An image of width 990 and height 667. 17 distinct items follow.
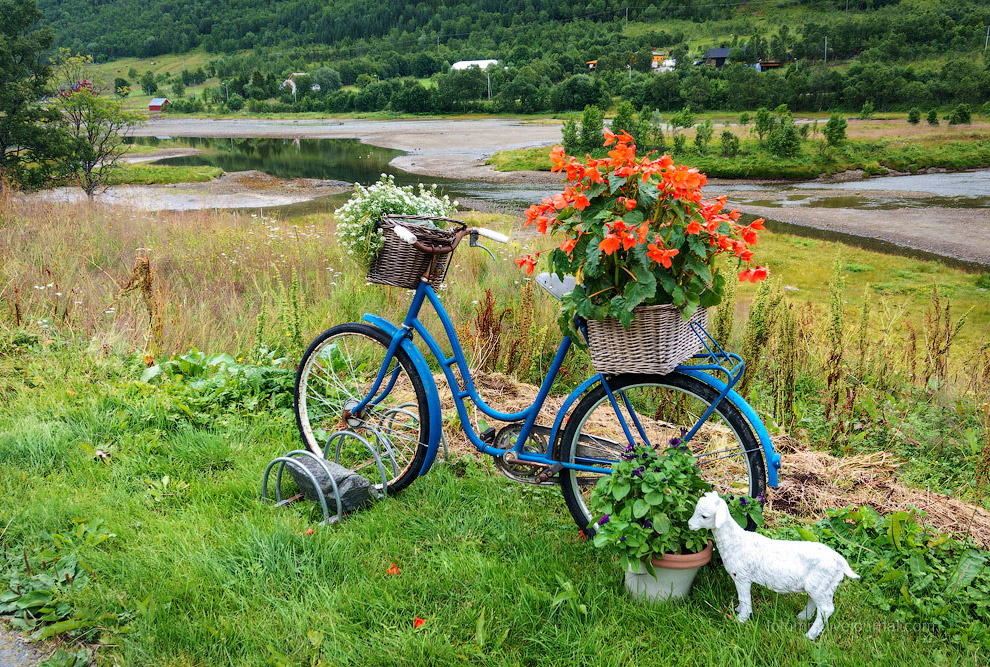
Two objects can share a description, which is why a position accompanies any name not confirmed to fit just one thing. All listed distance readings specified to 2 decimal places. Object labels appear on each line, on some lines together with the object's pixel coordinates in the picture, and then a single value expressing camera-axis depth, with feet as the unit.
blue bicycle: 9.34
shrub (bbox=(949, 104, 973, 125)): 147.02
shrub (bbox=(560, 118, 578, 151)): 139.74
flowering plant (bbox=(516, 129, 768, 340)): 8.56
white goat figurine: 8.04
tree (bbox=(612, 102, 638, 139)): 134.31
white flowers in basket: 11.39
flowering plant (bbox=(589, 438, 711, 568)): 8.54
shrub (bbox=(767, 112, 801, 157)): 119.55
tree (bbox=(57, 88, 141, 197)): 72.90
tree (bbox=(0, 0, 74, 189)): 66.33
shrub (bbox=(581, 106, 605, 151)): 137.49
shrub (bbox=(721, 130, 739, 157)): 123.95
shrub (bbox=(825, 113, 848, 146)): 122.52
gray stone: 11.38
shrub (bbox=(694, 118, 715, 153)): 129.45
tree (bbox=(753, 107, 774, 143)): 130.41
